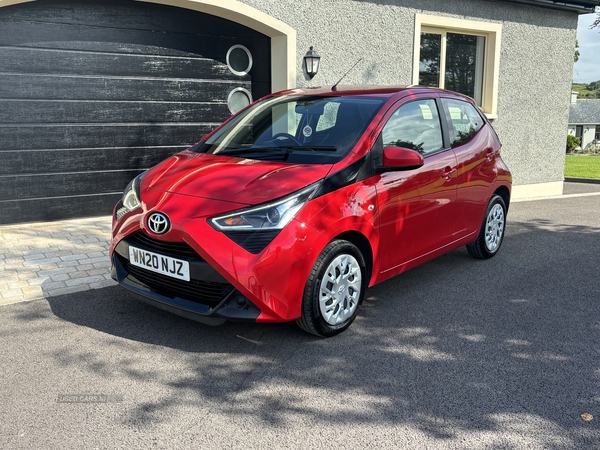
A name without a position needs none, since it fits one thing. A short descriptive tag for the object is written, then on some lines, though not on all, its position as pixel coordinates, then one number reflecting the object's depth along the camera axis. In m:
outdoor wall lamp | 8.00
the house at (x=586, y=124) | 77.31
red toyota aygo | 3.39
